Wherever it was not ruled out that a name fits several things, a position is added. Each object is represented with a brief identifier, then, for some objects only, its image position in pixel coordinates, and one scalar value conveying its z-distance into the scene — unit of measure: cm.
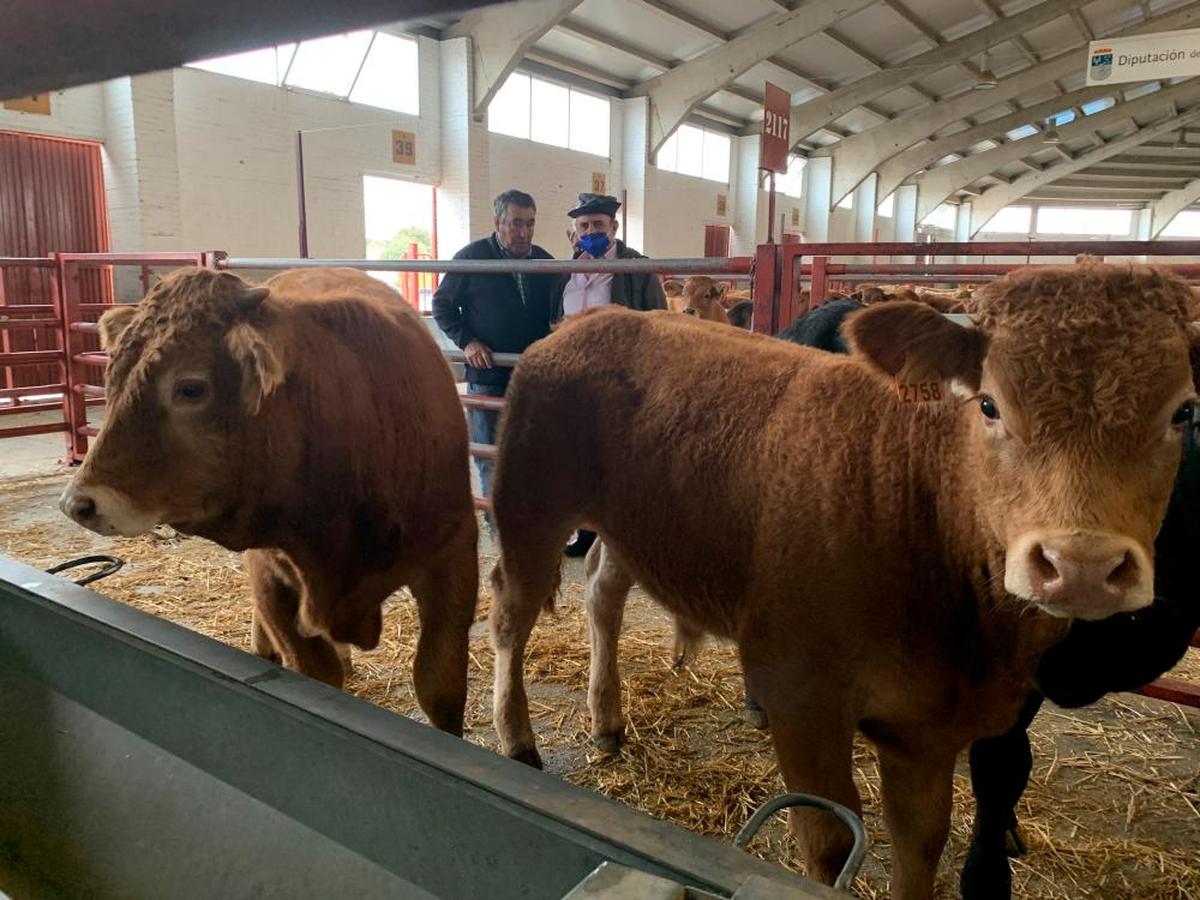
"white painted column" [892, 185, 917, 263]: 3030
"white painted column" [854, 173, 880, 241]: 2706
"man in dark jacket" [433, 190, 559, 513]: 460
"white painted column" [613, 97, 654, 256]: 1780
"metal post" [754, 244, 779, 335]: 345
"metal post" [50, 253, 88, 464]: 677
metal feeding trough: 93
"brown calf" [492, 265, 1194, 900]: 139
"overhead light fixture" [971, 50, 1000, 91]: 1723
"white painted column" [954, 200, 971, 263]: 3494
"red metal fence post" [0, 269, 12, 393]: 995
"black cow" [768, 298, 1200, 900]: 174
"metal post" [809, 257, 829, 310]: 383
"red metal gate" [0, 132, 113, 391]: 1016
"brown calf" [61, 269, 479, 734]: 196
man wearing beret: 439
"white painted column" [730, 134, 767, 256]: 2162
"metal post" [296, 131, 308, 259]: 791
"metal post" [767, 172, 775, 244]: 447
